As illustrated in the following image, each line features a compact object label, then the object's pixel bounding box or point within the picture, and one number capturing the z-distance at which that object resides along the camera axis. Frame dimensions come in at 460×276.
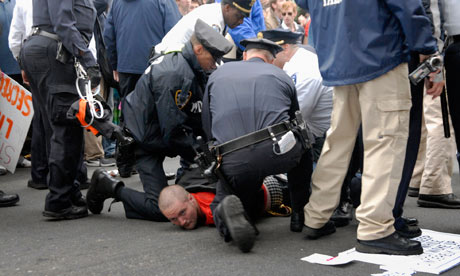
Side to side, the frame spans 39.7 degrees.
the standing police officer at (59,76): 4.15
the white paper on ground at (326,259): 3.07
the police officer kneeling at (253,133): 3.50
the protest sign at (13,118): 5.80
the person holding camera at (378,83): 3.10
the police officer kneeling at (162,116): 4.03
